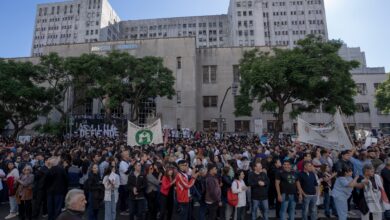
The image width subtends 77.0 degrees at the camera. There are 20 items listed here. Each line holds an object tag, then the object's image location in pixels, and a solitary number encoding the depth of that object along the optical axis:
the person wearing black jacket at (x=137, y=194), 6.59
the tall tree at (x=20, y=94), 25.25
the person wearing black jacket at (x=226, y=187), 6.82
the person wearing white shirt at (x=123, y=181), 8.04
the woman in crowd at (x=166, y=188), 6.67
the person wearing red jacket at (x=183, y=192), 6.27
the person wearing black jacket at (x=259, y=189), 6.52
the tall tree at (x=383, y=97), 35.19
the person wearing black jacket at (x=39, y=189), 6.86
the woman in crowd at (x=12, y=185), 7.53
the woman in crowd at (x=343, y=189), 6.04
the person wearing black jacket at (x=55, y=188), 6.68
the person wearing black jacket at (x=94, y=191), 6.49
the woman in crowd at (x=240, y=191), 6.52
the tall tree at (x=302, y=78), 19.77
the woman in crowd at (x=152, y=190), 6.77
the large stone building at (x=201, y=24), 85.69
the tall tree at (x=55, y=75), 27.07
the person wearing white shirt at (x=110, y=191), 6.56
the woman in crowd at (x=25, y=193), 7.02
